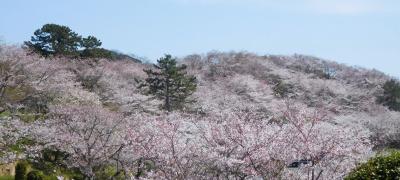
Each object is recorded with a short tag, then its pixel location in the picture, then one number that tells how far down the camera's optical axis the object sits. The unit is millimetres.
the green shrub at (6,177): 21594
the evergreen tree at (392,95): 46750
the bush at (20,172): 21031
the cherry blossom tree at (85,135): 22109
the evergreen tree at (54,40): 36656
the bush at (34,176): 20625
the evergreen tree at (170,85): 35594
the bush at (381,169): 8523
